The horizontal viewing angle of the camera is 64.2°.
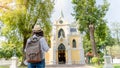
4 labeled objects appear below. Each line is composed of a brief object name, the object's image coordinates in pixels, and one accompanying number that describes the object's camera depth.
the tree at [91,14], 10.88
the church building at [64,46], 17.37
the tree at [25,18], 10.56
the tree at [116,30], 22.88
